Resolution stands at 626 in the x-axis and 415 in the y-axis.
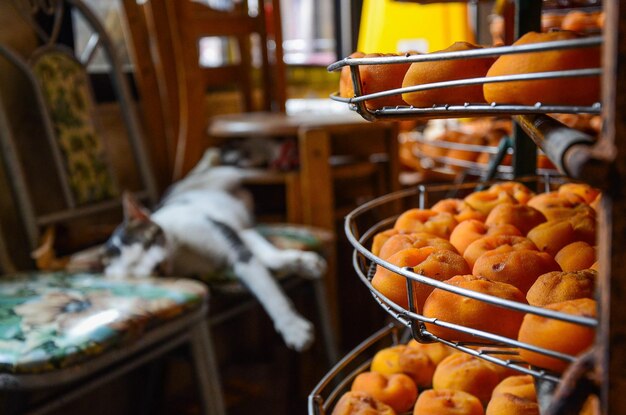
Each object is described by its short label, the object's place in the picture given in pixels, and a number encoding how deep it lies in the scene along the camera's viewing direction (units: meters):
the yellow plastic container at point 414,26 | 2.78
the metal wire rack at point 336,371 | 0.57
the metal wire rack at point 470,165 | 1.16
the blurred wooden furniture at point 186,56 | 1.85
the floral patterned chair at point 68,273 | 0.91
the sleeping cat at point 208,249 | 1.30
